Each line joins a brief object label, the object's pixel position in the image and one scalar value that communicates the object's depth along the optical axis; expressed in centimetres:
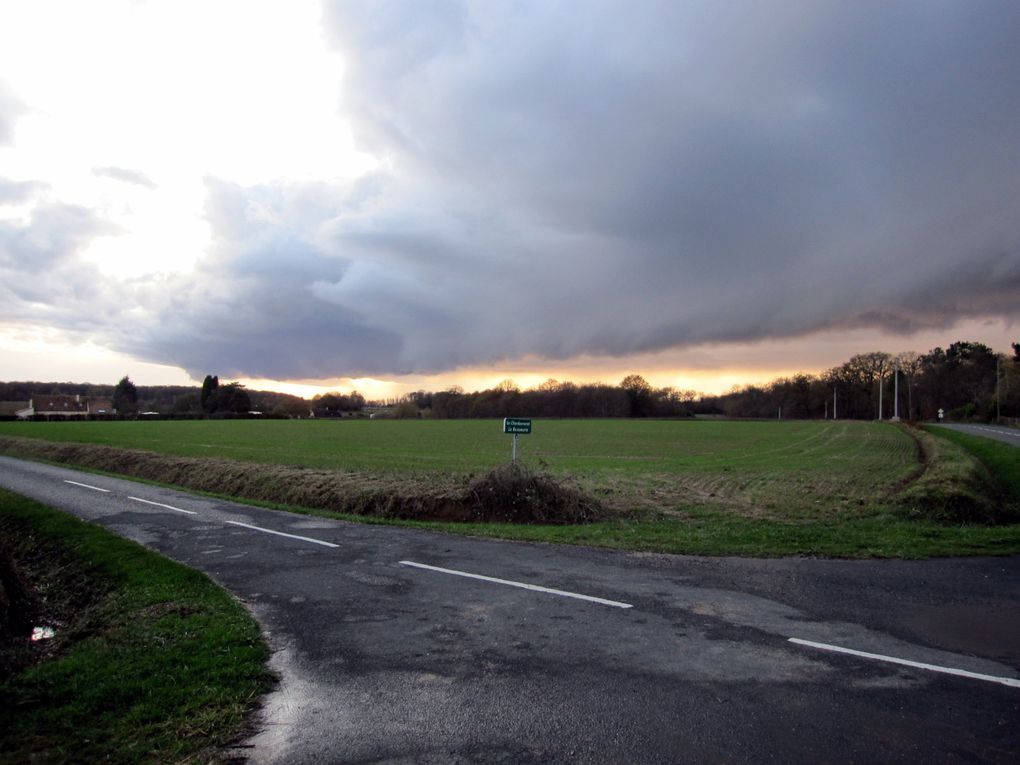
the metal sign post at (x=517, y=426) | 1636
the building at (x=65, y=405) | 14650
